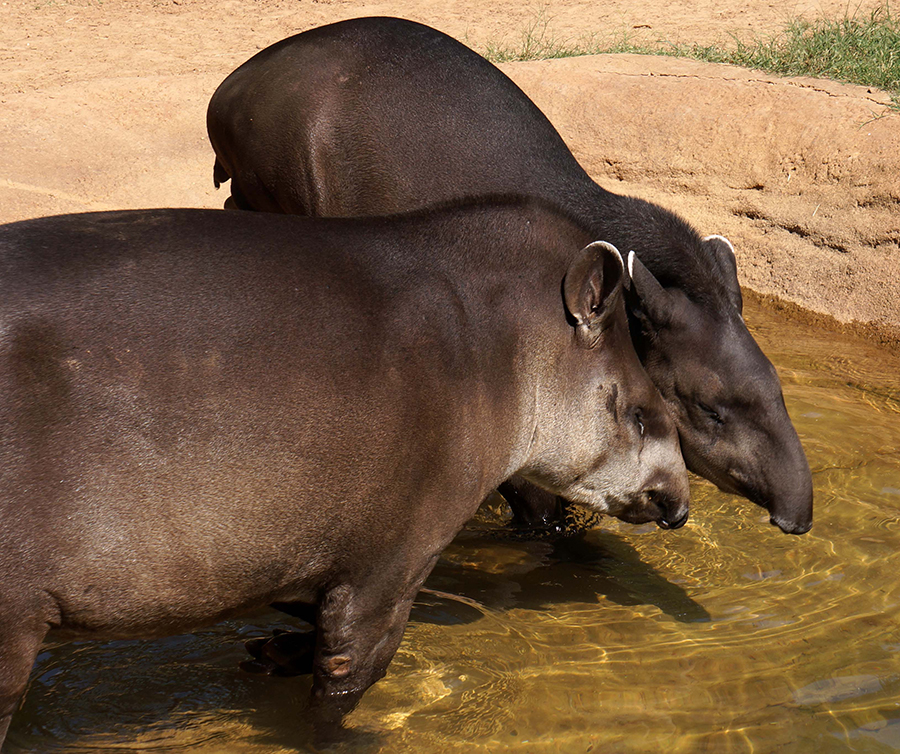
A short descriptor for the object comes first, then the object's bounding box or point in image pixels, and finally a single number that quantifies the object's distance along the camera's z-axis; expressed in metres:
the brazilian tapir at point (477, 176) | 8.82
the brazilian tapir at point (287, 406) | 5.75
